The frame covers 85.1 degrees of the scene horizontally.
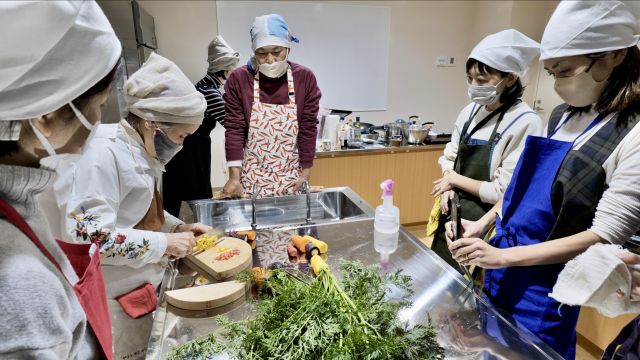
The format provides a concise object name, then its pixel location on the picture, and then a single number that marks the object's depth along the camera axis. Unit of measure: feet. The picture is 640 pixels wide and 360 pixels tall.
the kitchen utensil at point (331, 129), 10.66
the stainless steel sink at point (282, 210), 5.05
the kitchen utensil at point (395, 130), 11.21
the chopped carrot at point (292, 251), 3.97
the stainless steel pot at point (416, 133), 10.85
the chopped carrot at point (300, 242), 4.01
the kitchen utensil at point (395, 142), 10.92
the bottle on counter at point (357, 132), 11.34
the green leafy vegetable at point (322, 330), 2.25
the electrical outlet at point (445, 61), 15.71
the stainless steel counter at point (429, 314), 2.65
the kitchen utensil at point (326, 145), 10.34
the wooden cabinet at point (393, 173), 10.41
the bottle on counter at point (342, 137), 10.73
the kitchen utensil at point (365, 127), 12.52
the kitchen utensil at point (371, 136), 11.91
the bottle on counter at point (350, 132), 10.97
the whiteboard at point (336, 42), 13.33
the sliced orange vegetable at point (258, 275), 3.30
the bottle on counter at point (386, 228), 4.13
